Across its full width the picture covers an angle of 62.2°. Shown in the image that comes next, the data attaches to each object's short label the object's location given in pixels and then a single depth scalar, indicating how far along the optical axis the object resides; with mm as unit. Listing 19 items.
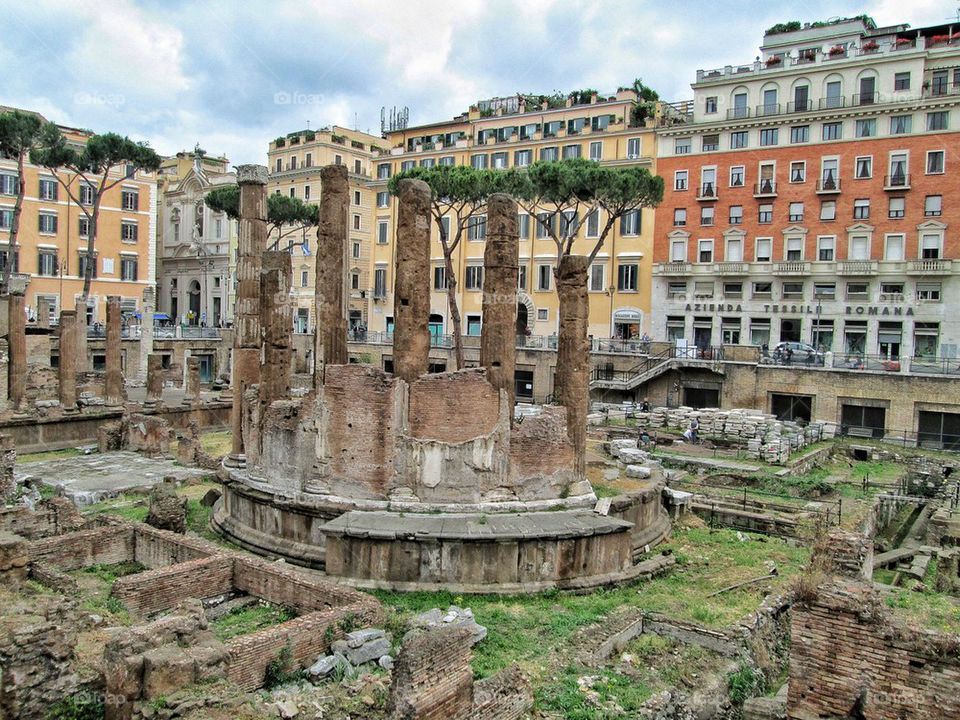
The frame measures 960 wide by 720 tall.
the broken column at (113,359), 29766
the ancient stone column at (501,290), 14688
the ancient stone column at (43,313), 43069
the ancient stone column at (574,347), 15422
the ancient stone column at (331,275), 15344
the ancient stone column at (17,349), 27141
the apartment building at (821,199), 37688
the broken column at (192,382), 31475
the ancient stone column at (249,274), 18500
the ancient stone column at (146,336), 43844
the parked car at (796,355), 33625
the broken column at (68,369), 27594
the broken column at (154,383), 30328
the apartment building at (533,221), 45000
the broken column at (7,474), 16922
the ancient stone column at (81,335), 37750
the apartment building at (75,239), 48156
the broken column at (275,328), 16344
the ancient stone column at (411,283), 14195
